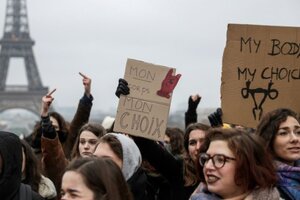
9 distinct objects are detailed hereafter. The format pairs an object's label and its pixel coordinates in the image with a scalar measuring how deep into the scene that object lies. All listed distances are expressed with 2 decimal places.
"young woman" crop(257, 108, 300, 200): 4.22
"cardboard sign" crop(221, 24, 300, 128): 5.36
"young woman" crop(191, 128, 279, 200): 3.48
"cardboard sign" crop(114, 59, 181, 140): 5.52
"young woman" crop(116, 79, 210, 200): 5.20
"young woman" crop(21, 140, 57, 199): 4.95
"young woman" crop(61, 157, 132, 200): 3.33
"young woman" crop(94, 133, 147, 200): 4.30
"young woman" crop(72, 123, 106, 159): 5.66
